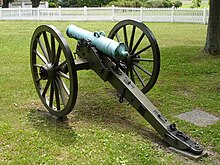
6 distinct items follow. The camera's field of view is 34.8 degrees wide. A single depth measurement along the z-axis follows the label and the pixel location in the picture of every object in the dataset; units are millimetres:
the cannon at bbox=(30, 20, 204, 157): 3836
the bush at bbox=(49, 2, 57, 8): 33531
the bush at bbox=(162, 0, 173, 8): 33906
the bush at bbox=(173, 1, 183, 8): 34881
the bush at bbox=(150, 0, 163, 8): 32838
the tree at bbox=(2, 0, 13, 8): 29102
